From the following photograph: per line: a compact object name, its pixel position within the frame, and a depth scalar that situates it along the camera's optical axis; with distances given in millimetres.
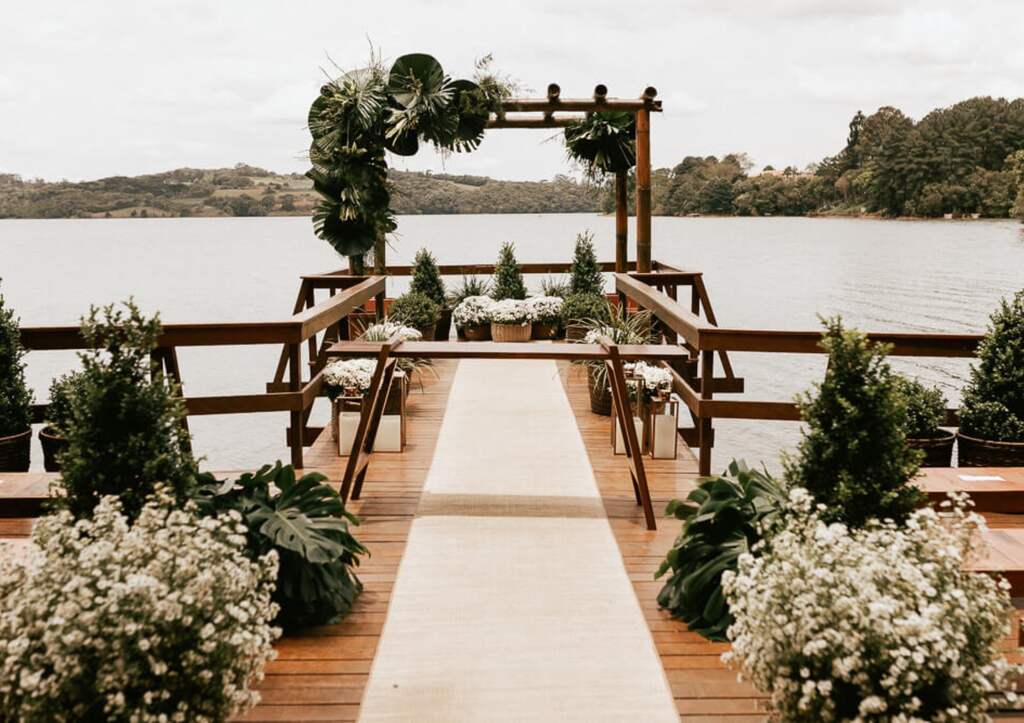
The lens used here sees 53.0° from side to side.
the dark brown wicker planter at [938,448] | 6051
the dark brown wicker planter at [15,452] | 6180
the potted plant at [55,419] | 6164
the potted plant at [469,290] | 13359
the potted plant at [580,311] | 10844
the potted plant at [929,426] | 6070
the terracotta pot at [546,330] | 12039
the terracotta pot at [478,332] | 11867
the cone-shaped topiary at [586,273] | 12828
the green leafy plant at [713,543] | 3705
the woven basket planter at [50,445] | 6217
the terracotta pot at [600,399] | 7770
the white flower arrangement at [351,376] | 6746
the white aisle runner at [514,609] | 3254
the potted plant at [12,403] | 6203
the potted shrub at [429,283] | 12375
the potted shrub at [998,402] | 5863
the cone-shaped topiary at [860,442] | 3305
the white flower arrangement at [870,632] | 2445
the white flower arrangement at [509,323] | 11555
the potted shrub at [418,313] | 10938
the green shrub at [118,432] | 3254
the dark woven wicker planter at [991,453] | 5816
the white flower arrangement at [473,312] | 11781
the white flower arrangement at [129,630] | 2473
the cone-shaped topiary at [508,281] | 13008
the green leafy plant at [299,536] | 3711
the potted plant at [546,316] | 12008
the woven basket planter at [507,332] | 11586
